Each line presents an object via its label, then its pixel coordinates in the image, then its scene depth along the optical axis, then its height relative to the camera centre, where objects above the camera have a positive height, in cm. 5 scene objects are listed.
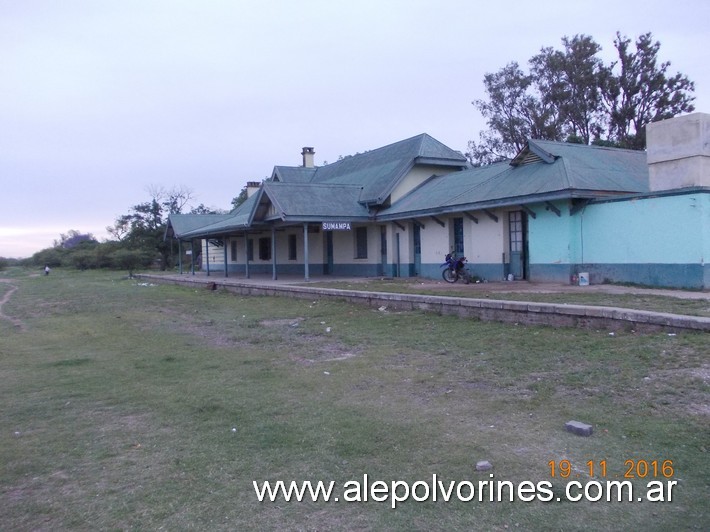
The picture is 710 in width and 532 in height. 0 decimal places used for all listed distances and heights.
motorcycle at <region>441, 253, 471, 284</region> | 2000 -51
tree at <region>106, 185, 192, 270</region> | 5319 +307
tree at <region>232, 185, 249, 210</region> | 6125 +659
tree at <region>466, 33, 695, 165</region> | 3659 +981
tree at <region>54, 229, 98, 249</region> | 7579 +352
